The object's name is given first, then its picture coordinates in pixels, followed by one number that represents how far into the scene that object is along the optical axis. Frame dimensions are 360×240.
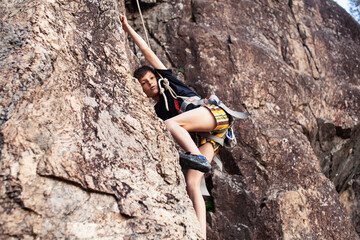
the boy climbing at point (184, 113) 4.47
